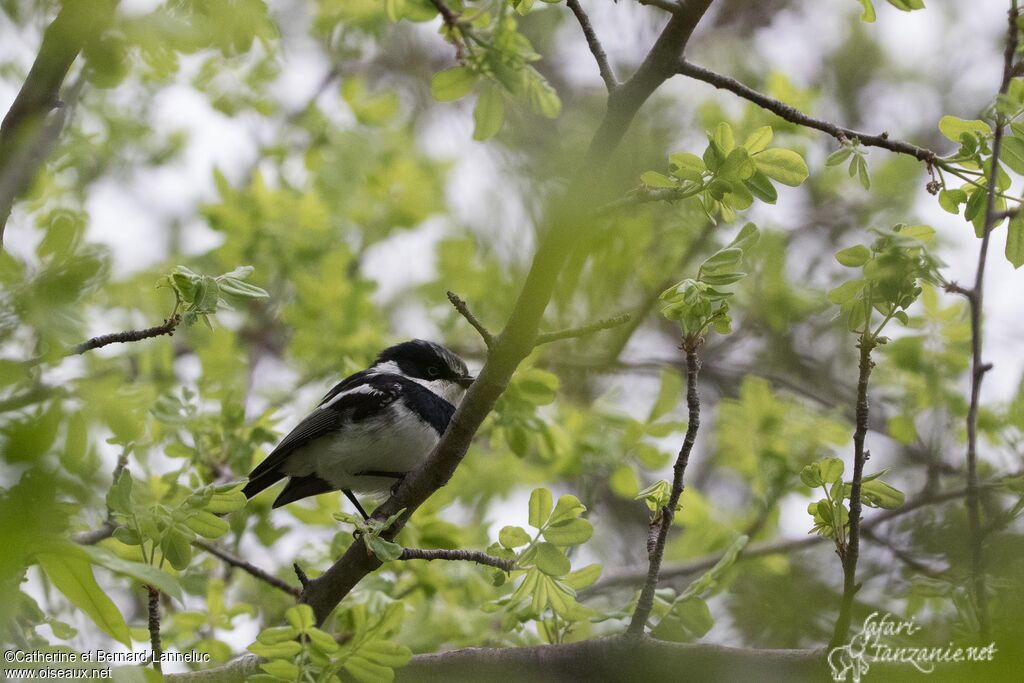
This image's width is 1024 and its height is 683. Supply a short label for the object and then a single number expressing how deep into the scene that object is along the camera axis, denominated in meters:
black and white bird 9.36
